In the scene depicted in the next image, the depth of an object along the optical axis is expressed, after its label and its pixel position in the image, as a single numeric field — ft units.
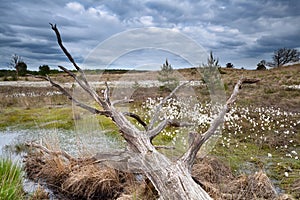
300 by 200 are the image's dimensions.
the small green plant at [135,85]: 26.34
